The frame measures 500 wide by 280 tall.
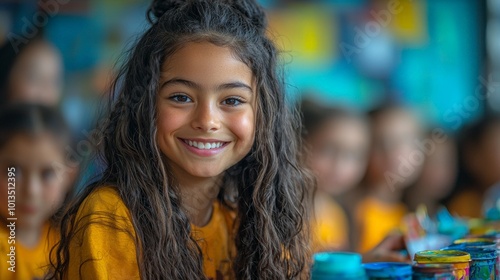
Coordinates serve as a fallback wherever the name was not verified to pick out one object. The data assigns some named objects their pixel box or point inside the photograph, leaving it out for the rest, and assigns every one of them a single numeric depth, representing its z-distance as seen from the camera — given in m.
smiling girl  1.15
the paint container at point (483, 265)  1.09
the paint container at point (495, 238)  1.12
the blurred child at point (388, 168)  2.21
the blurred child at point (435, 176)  2.32
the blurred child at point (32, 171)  1.67
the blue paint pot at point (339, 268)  0.99
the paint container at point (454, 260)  1.05
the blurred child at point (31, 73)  1.72
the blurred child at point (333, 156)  2.11
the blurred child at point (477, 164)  2.40
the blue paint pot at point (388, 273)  1.01
